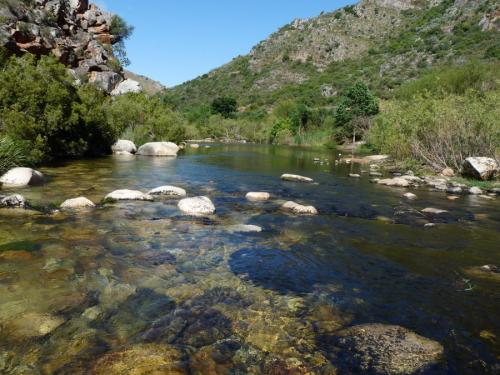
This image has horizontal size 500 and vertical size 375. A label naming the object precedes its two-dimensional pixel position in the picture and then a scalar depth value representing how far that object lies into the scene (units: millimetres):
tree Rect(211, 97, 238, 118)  96938
